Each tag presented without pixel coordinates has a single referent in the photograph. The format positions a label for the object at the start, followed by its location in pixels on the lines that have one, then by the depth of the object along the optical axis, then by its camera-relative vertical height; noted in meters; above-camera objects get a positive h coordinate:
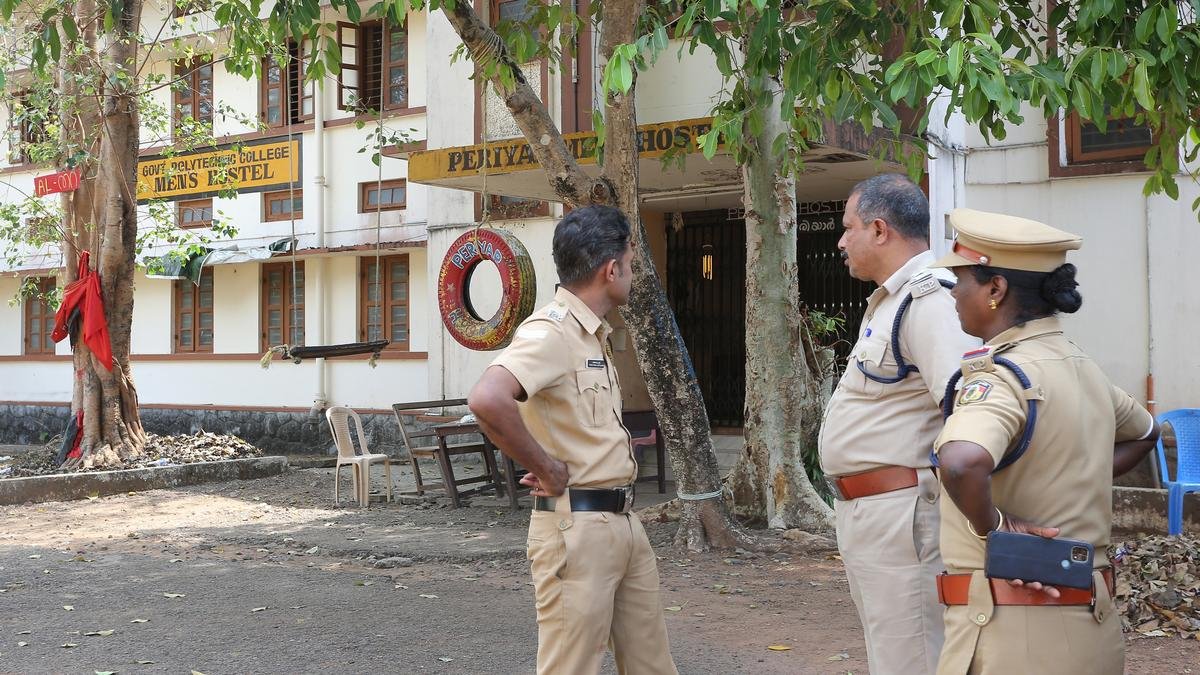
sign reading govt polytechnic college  17.80 +2.77
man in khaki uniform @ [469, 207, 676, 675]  3.46 -0.31
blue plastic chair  8.33 -0.83
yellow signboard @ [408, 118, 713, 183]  9.79 +1.75
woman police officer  2.51 -0.23
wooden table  10.24 -1.01
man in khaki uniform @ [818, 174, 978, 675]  3.21 -0.22
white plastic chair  11.23 -0.96
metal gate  14.01 +0.58
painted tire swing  10.39 +0.57
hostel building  10.43 +1.35
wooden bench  10.64 -0.91
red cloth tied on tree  13.27 +0.48
